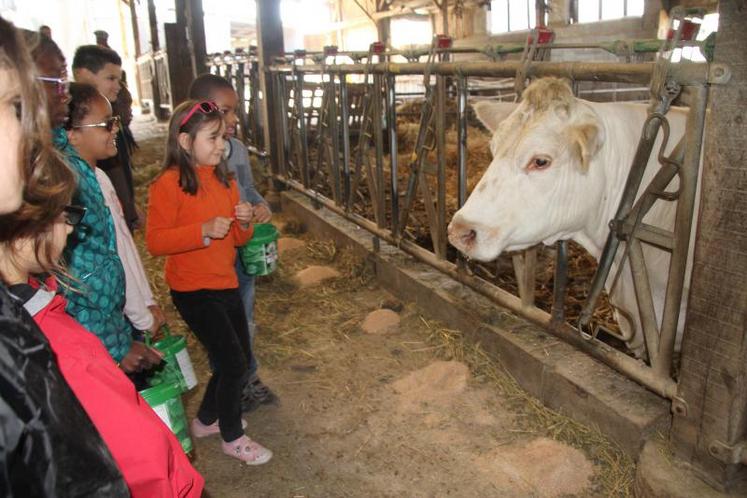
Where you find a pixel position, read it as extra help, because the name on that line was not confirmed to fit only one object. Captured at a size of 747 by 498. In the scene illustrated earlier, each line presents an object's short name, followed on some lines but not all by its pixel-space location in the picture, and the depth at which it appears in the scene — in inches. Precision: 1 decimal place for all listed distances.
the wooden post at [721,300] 61.0
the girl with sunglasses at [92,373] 38.0
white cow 84.0
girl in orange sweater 89.4
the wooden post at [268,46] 257.4
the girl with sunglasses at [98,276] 66.9
